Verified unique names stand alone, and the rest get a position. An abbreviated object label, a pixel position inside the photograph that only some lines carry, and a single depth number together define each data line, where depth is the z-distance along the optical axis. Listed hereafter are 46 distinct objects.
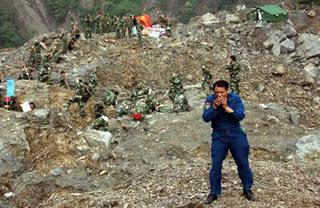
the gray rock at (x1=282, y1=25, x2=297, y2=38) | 24.52
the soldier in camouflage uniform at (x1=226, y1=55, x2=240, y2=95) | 17.25
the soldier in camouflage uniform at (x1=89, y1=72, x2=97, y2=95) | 16.78
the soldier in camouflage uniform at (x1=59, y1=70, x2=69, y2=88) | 17.89
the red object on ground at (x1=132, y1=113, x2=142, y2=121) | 14.54
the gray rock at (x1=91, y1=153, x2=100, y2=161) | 12.36
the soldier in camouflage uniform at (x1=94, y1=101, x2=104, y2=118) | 14.91
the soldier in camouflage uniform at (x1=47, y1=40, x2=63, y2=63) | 20.37
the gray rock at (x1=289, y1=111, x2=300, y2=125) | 15.73
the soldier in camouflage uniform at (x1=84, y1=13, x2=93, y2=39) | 23.53
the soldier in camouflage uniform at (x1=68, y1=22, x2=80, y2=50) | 21.69
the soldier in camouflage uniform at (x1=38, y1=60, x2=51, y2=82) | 17.62
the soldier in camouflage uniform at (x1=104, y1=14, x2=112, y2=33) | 25.78
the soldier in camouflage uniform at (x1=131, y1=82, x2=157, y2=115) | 15.20
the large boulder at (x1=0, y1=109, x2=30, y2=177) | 12.16
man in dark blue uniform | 7.44
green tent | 25.81
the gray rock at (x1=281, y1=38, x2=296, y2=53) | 23.62
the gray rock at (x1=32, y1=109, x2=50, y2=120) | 14.00
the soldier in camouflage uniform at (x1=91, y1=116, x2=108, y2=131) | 13.80
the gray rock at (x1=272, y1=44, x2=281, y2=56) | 23.61
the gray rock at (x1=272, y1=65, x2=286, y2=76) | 21.53
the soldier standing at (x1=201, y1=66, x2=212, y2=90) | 17.94
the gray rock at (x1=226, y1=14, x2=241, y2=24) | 27.26
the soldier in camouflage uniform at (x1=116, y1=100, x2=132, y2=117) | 15.29
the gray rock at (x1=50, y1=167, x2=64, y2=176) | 11.74
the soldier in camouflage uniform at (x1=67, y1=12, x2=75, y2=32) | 24.67
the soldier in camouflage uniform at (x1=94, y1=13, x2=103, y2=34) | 25.50
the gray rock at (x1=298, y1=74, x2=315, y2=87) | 20.75
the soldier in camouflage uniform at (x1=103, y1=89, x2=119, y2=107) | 16.34
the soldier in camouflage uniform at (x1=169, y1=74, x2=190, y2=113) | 15.31
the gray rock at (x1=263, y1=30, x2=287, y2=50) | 24.03
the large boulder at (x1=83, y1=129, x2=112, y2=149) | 13.04
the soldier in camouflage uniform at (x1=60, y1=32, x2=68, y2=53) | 21.27
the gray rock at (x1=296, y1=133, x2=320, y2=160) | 12.23
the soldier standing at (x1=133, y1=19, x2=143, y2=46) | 22.97
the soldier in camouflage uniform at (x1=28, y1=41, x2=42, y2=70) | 20.28
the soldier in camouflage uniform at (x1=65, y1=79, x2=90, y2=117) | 15.15
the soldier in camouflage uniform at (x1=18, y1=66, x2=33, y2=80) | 18.39
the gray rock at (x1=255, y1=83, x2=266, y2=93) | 19.95
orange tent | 26.11
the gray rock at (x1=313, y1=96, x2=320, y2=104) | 19.31
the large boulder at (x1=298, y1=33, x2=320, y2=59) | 23.08
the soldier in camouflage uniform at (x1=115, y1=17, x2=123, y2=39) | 23.78
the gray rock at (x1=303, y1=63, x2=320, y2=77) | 22.00
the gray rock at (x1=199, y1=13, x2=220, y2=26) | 27.37
